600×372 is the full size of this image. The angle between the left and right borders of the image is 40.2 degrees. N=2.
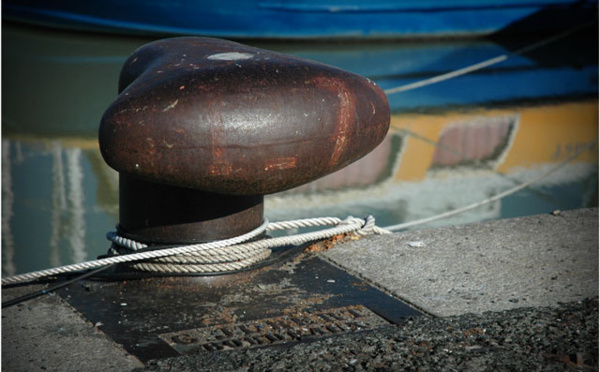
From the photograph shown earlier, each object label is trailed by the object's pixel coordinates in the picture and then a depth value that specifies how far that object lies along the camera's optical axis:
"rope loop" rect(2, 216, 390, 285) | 3.01
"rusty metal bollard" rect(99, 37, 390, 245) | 2.69
